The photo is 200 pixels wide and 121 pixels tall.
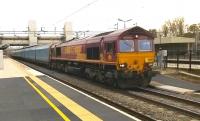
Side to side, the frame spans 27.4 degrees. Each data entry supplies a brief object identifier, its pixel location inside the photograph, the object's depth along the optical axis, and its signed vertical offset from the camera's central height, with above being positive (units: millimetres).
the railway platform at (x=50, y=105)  12211 -1952
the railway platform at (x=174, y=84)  20938 -2008
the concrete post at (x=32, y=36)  107625 +3969
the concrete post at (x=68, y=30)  111188 +5653
